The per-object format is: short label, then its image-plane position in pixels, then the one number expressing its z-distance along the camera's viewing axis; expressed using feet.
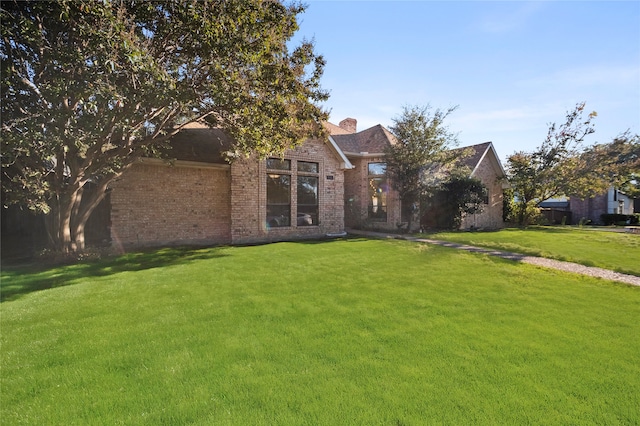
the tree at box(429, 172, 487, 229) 57.00
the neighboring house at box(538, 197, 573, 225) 91.35
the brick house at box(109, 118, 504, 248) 36.96
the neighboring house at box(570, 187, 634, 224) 95.61
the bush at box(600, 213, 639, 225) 89.63
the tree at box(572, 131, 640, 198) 66.28
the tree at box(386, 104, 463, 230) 50.06
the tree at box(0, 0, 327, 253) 19.99
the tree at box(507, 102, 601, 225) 67.67
